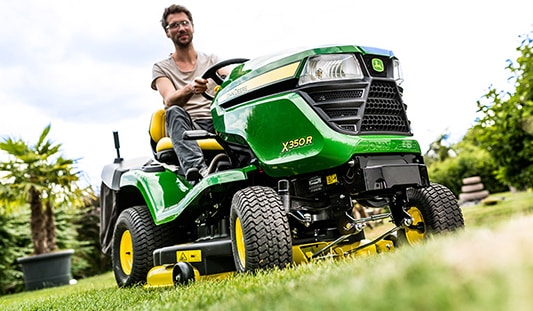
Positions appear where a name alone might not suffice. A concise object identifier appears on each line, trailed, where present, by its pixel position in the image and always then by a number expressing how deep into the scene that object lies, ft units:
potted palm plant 43.09
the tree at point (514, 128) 24.17
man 13.26
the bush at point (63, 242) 46.06
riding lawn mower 10.07
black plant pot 40.16
